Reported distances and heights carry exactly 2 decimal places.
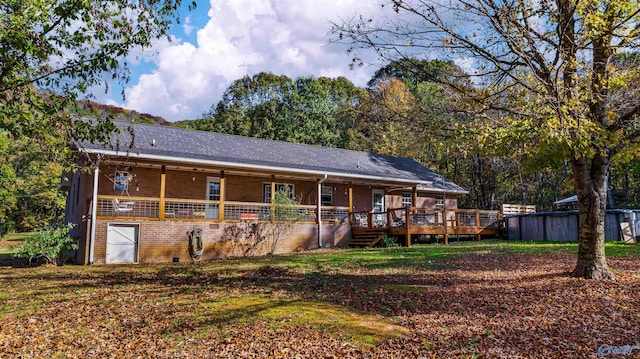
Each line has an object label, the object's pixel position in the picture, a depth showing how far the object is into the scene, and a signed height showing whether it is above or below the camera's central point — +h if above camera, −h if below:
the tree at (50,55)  6.80 +2.71
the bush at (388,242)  18.61 -0.92
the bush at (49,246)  12.62 -0.78
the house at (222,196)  14.39 +1.06
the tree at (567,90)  6.92 +2.44
